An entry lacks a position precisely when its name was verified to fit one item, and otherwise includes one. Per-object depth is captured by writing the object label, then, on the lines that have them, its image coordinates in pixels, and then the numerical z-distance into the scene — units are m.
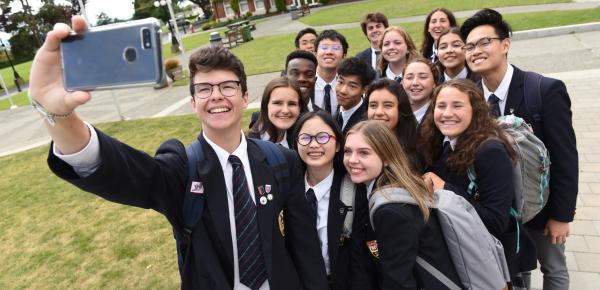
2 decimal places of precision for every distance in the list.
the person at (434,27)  4.65
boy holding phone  1.26
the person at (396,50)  4.11
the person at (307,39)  5.22
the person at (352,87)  3.31
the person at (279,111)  3.06
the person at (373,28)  5.28
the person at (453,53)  3.59
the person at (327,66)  4.04
